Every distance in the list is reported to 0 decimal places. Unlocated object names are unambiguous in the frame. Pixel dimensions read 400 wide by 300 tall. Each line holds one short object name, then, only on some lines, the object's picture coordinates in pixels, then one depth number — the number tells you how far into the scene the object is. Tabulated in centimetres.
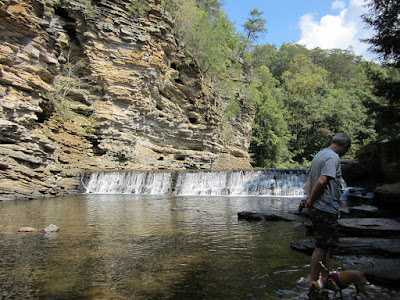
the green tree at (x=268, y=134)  3966
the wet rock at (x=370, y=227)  557
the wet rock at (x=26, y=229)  642
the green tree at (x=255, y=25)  5116
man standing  312
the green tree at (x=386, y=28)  987
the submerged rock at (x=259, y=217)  804
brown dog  301
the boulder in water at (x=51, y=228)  637
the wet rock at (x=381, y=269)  340
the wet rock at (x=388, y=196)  766
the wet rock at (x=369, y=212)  788
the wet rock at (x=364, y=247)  460
